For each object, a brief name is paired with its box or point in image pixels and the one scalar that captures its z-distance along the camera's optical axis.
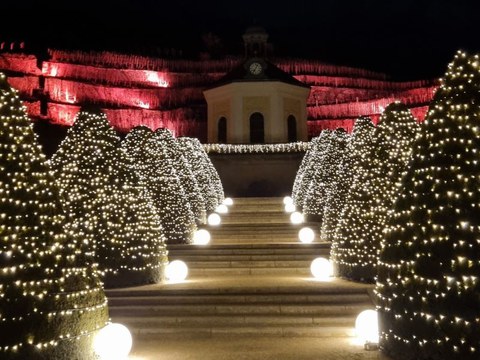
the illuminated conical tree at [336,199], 15.71
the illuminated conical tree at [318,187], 20.23
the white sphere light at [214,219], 21.07
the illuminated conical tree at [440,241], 6.23
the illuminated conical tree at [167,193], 16.88
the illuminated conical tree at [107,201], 11.93
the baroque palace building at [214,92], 39.75
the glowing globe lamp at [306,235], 17.14
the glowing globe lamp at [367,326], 8.61
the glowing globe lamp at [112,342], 7.70
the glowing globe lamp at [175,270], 13.18
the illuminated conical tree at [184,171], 19.56
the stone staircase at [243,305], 10.02
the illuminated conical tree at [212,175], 24.09
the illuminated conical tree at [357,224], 12.02
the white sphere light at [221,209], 23.68
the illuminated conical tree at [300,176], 23.12
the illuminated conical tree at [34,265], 6.93
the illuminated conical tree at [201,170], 22.23
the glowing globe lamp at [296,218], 20.92
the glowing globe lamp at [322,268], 12.80
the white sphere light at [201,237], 17.47
